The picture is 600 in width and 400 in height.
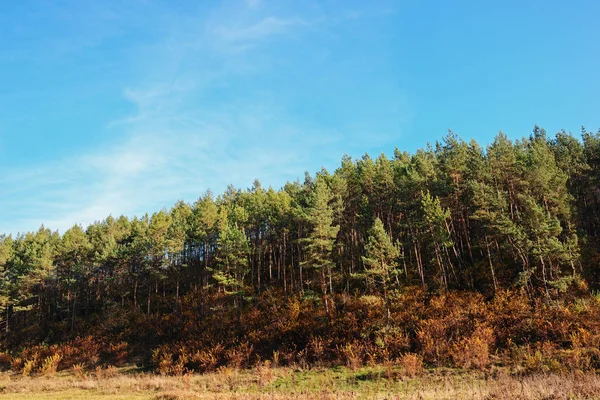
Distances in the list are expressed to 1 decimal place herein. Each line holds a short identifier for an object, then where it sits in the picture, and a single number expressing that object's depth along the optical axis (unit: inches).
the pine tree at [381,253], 1235.2
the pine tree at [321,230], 1405.0
